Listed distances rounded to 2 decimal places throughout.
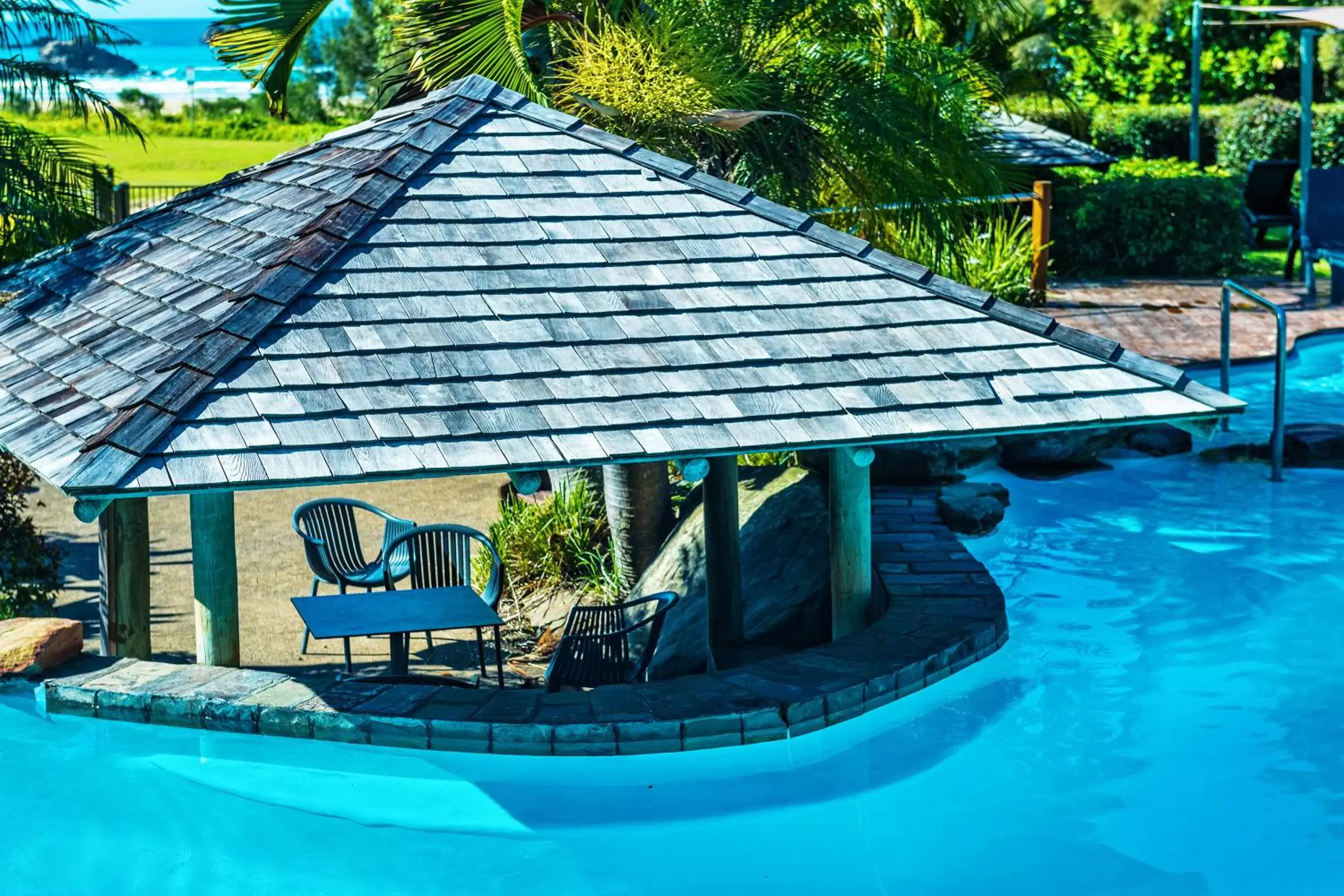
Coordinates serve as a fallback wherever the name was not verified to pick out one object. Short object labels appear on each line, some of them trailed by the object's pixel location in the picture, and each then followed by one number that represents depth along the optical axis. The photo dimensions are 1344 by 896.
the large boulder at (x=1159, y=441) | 13.25
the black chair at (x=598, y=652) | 7.73
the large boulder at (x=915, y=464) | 11.64
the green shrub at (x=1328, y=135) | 25.86
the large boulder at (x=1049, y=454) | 12.84
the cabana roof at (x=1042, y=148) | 18.86
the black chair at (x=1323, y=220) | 18.16
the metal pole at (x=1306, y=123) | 18.23
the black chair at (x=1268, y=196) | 20.78
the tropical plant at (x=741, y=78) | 10.83
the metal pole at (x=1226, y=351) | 12.98
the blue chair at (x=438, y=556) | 9.30
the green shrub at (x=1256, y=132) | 25.81
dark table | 7.85
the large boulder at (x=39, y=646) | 7.59
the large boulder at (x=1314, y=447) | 12.59
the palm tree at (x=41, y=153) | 11.61
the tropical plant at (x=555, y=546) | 10.92
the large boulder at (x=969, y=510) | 11.02
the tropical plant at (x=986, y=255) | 13.59
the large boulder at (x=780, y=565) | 9.02
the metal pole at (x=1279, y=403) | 11.46
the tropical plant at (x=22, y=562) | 9.89
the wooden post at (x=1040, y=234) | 17.02
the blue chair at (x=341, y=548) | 9.52
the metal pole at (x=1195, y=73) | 25.42
